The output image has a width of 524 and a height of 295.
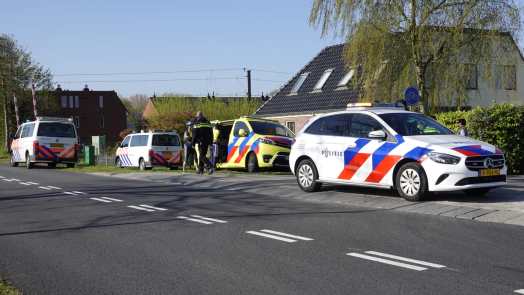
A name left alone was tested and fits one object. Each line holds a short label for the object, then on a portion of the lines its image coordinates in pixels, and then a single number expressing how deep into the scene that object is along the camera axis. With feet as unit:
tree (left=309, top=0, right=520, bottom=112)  70.64
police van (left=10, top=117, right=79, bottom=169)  95.66
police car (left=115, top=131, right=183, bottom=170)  89.76
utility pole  190.79
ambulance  66.23
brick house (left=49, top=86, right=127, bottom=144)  285.64
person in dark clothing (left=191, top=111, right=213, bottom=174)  66.23
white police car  37.17
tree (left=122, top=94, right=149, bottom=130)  357.08
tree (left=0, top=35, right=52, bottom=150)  180.14
